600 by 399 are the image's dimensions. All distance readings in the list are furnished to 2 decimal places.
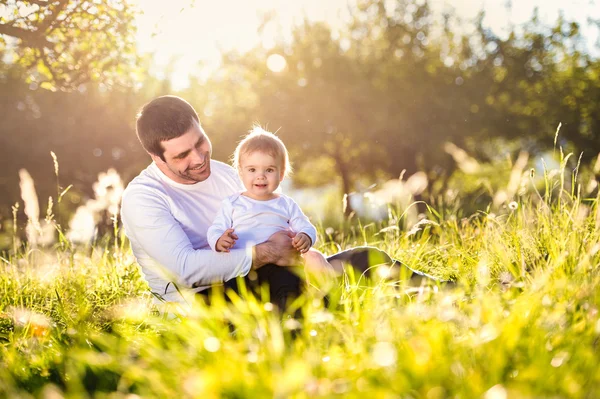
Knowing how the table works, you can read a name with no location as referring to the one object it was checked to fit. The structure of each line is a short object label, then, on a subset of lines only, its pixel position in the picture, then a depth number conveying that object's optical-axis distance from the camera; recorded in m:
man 3.56
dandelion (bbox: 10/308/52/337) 3.51
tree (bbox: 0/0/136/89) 5.86
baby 3.77
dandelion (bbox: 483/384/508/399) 1.62
